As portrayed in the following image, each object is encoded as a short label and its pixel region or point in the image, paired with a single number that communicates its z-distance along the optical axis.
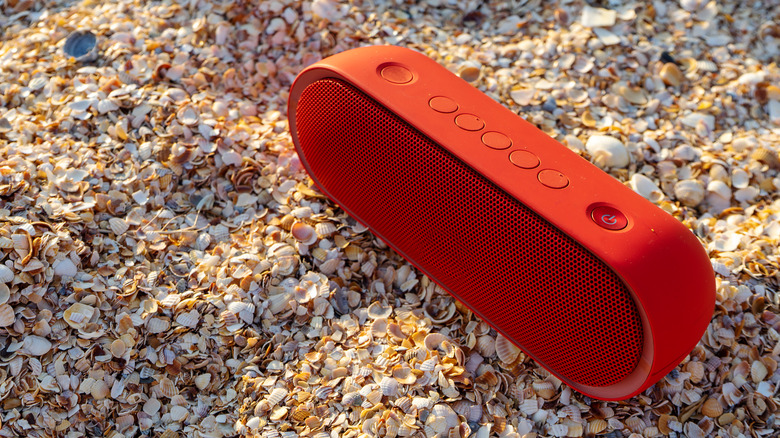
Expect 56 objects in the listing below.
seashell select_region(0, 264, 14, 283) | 0.62
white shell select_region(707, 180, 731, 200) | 0.69
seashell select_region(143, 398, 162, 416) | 0.62
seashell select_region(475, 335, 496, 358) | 0.64
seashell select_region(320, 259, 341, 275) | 0.66
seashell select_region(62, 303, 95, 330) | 0.62
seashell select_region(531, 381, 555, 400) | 0.63
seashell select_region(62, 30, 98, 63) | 0.73
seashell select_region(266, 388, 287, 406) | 0.62
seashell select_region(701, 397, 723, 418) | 0.63
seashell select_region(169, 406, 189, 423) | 0.62
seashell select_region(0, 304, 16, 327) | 0.62
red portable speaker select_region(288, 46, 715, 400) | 0.59
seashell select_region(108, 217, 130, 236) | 0.65
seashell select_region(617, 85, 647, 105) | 0.74
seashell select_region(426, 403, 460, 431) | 0.61
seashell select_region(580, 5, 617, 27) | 0.77
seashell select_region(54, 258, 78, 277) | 0.63
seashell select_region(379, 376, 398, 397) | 0.62
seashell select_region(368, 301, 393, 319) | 0.65
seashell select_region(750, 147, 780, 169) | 0.71
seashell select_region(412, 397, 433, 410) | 0.62
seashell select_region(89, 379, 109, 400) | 0.62
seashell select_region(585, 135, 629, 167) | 0.70
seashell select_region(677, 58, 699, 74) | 0.75
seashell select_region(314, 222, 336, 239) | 0.67
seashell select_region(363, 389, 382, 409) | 0.62
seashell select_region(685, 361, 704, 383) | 0.63
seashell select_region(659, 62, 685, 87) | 0.75
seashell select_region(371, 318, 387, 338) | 0.64
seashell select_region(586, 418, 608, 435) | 0.62
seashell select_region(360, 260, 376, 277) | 0.66
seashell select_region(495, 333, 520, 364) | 0.63
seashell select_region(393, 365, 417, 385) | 0.62
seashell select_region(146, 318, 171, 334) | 0.63
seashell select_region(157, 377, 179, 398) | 0.62
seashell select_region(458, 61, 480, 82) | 0.73
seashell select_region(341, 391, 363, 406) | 0.62
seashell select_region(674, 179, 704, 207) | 0.69
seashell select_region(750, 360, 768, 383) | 0.63
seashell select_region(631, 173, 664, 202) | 0.69
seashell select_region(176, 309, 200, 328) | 0.63
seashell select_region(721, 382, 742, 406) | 0.63
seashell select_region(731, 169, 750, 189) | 0.70
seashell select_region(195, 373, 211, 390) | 0.62
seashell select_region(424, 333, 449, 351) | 0.64
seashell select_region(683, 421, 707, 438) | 0.62
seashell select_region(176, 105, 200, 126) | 0.69
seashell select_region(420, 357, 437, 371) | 0.63
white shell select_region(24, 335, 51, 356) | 0.62
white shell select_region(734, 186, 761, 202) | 0.69
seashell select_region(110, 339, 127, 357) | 0.62
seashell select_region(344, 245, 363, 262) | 0.66
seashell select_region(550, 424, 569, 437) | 0.62
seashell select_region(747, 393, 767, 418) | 0.63
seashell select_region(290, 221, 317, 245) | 0.66
